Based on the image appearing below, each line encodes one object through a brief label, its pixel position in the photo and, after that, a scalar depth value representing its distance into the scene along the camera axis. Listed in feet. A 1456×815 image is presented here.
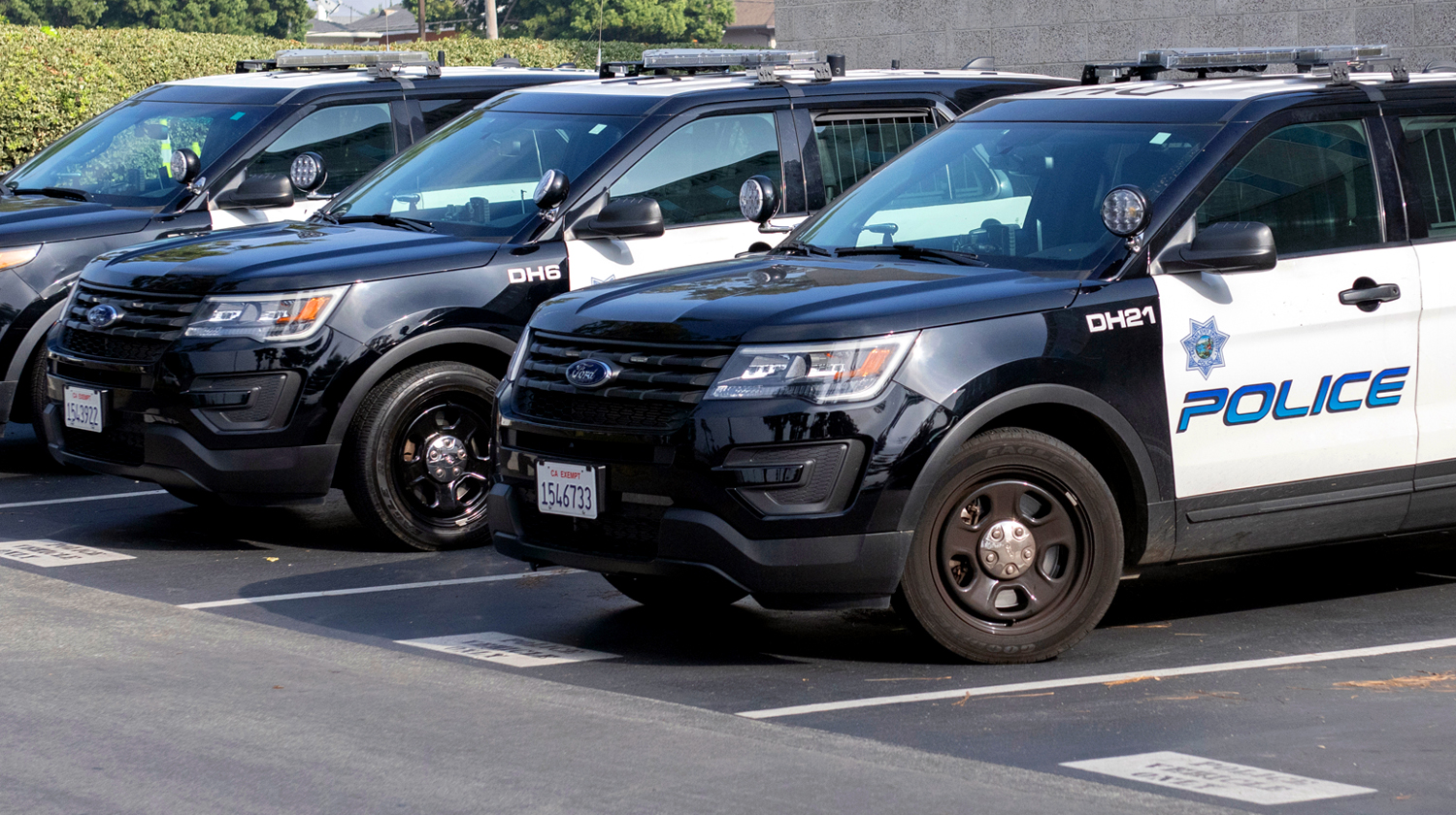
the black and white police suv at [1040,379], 37.52
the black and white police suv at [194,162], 63.41
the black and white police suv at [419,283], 51.03
